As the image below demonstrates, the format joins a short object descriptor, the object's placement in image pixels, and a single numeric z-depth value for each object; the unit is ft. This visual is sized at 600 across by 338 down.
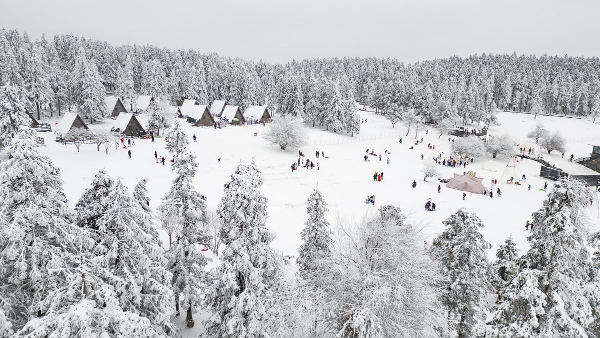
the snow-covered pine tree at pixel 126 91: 246.27
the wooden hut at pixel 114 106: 223.92
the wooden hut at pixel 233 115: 232.53
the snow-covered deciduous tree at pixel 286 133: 171.22
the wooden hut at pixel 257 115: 241.74
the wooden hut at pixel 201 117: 215.51
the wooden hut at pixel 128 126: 174.91
